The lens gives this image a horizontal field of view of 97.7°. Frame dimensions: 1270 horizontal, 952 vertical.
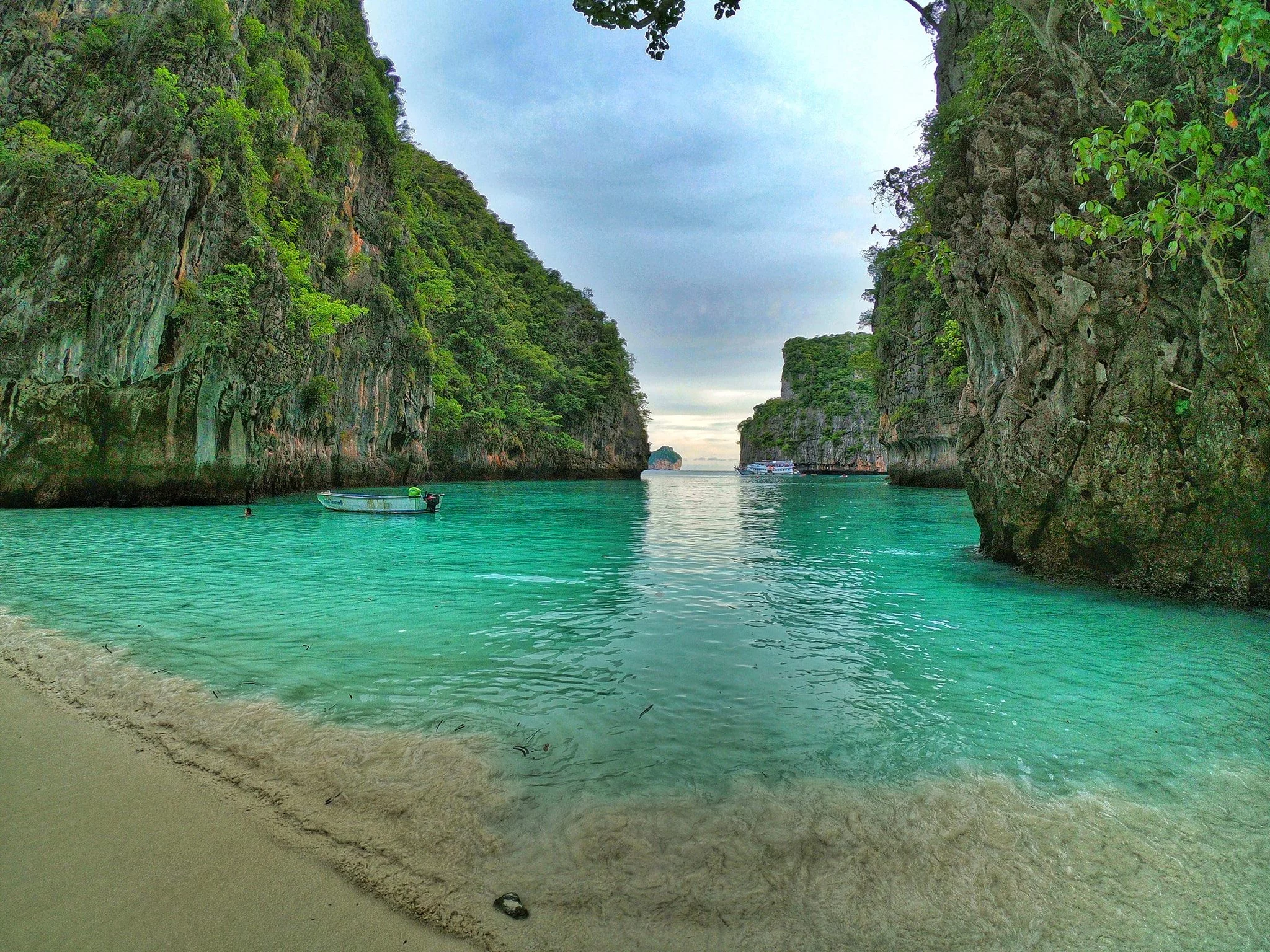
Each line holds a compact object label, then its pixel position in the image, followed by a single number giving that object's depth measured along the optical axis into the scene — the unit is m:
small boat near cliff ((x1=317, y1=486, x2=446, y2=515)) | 18.39
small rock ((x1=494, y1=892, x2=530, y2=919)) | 2.14
